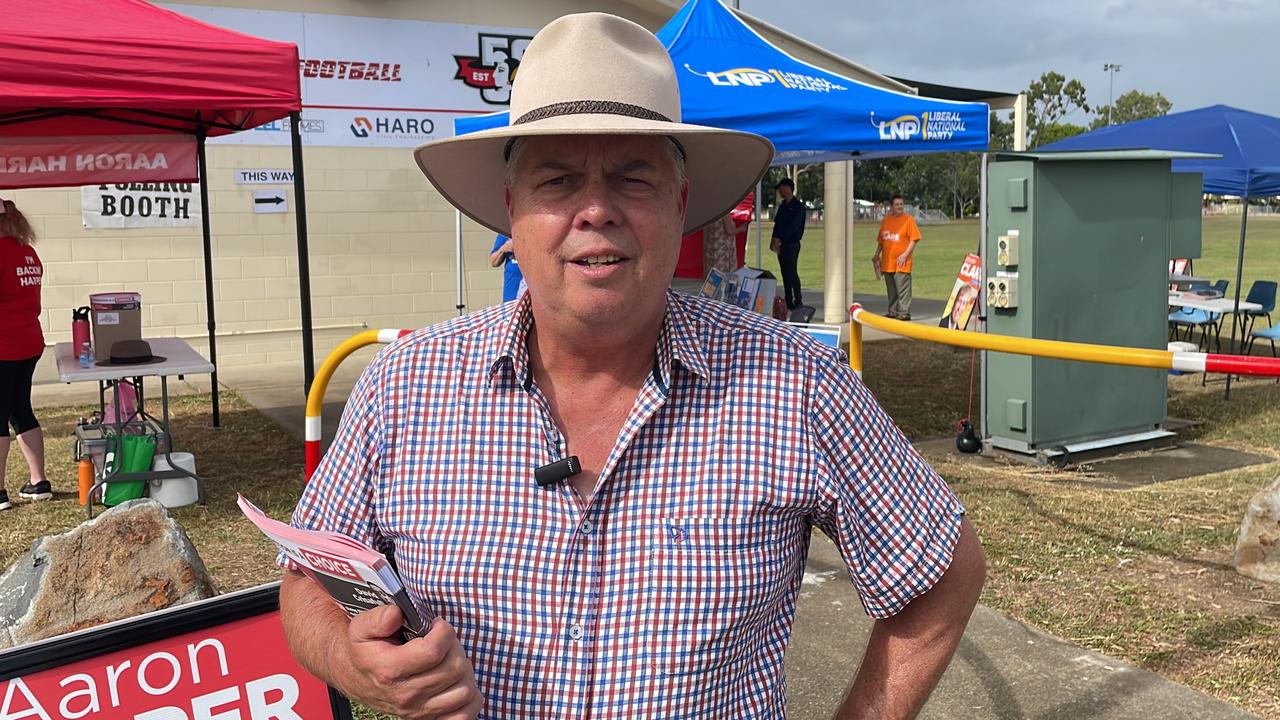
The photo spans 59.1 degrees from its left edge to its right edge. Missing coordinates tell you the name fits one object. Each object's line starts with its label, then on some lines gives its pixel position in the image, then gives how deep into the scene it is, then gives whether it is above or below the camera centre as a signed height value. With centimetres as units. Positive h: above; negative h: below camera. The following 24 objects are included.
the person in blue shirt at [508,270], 745 -5
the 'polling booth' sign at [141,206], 1141 +64
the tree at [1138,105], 8844 +1154
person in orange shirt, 1646 +1
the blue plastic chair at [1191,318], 1223 -74
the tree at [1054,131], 7606 +841
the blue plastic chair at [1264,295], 1262 -51
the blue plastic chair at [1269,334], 1091 -82
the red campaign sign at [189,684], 240 -92
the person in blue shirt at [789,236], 1731 +33
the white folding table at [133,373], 669 -63
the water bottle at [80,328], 754 -39
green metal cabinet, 735 -21
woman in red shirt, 665 -33
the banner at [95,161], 784 +78
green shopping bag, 682 -117
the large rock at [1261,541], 509 -133
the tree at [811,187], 6784 +473
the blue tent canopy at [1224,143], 1161 +116
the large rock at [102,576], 351 -98
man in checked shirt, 150 -29
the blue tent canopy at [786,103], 722 +102
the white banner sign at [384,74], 1207 +212
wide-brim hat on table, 704 -54
